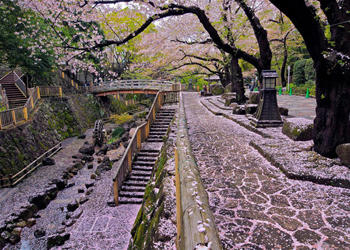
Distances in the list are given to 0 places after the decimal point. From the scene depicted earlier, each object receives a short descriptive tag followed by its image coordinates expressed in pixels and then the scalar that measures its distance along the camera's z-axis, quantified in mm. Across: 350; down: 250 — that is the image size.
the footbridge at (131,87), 24144
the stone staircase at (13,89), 17703
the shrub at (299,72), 24150
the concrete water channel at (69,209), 7977
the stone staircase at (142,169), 10138
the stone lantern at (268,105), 8492
